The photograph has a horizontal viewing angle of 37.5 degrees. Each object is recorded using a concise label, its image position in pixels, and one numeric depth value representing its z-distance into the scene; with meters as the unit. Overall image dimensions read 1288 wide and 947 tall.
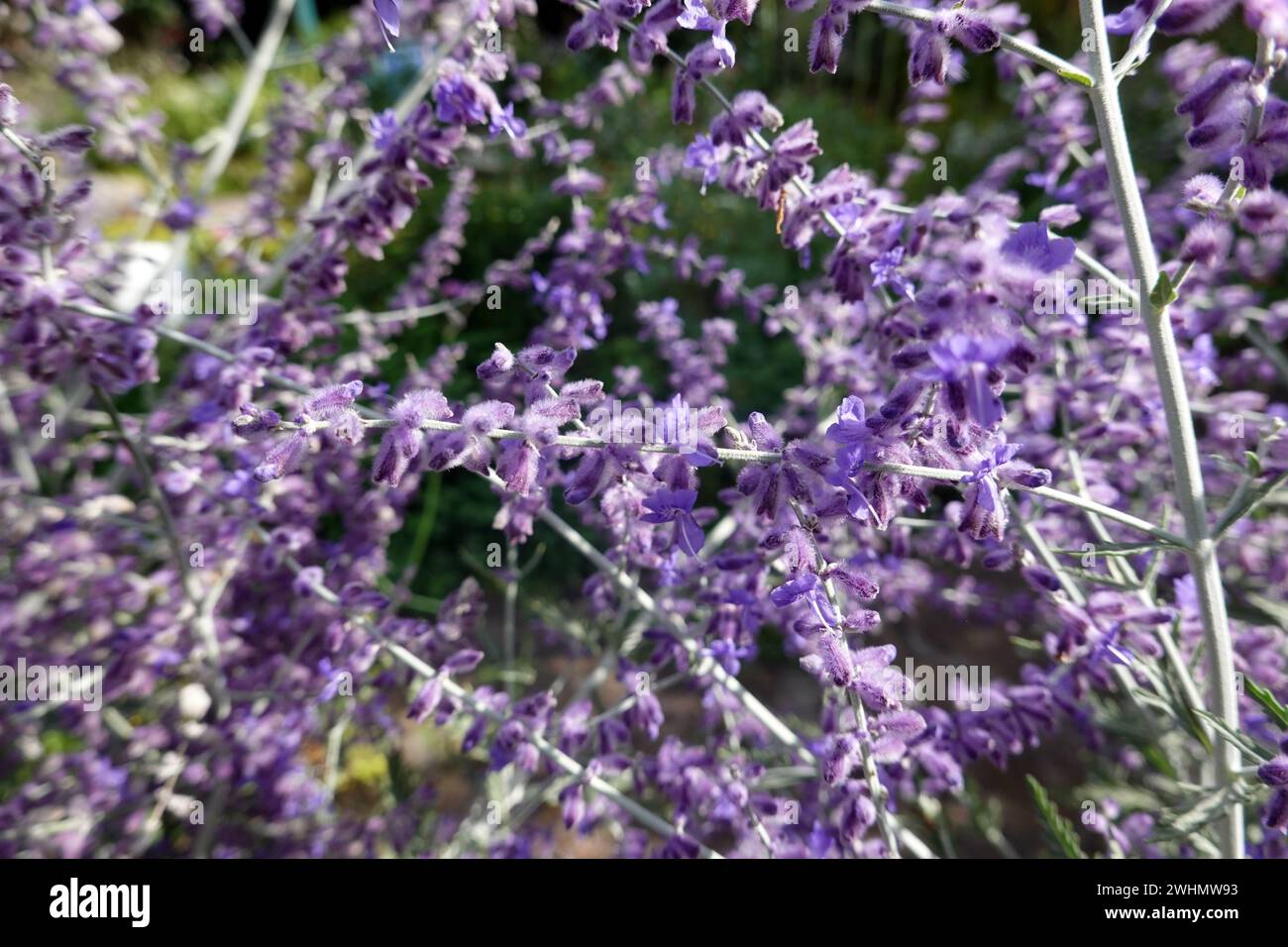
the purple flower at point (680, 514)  0.29
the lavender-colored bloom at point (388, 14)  0.28
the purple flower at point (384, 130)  0.34
